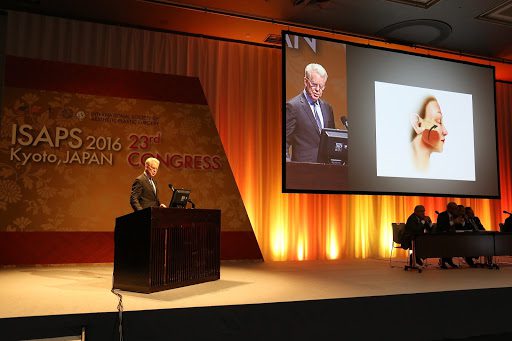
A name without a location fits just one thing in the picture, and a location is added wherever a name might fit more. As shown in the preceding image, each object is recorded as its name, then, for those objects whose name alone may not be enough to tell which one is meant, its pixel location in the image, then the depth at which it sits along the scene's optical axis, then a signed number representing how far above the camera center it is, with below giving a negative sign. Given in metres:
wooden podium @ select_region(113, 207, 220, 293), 3.80 -0.39
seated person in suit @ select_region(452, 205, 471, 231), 6.58 -0.23
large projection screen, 6.99 +1.41
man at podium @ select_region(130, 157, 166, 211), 4.73 +0.18
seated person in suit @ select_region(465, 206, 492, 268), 6.66 -0.27
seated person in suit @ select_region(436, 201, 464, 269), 6.49 -0.20
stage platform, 3.08 -0.80
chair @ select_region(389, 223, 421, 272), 6.91 -0.38
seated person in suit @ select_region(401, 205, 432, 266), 5.99 -0.27
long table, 5.91 -0.50
